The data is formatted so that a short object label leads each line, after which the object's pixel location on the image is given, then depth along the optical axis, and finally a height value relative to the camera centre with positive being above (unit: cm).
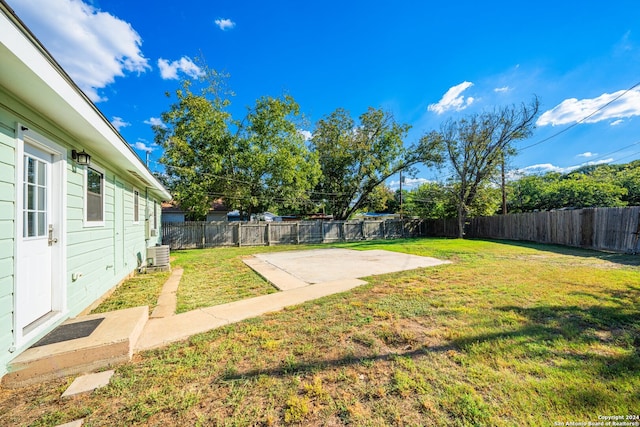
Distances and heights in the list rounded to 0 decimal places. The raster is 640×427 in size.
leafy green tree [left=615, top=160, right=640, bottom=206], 2610 +288
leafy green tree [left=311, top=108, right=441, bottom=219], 1933 +480
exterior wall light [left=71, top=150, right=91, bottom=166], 339 +78
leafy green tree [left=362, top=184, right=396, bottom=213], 2136 +129
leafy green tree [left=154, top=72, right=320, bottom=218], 1433 +362
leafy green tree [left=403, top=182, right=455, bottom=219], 1867 +98
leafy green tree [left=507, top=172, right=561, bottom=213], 2706 +167
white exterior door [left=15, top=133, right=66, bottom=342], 233 -25
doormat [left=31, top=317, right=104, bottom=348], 240 -120
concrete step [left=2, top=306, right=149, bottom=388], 205 -123
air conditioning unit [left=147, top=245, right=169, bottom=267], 690 -119
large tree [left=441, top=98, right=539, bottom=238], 1548 +450
